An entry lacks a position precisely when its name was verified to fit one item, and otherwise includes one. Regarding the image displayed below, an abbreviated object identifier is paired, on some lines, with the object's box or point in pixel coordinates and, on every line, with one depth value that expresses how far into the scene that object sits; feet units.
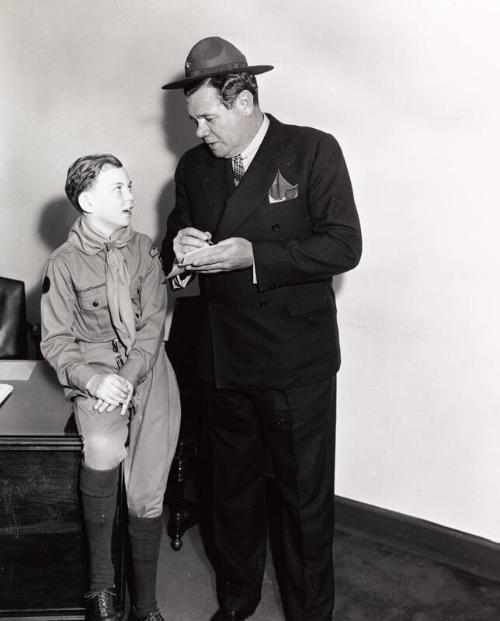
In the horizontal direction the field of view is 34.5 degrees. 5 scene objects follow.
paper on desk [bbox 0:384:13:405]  9.34
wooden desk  8.52
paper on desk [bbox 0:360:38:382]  10.28
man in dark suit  8.07
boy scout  8.24
